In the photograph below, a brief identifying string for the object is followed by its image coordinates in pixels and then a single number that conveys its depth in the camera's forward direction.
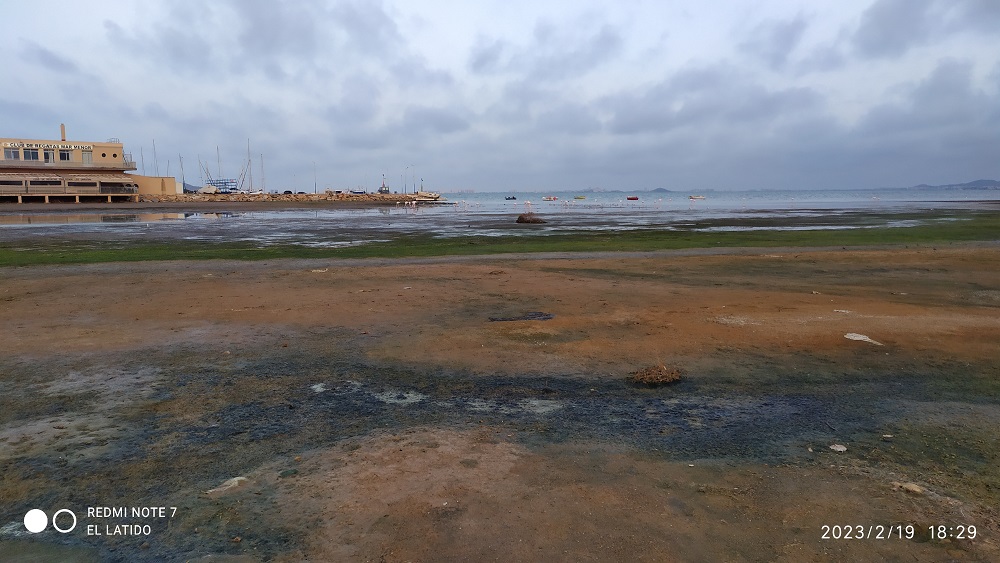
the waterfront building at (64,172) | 77.81
